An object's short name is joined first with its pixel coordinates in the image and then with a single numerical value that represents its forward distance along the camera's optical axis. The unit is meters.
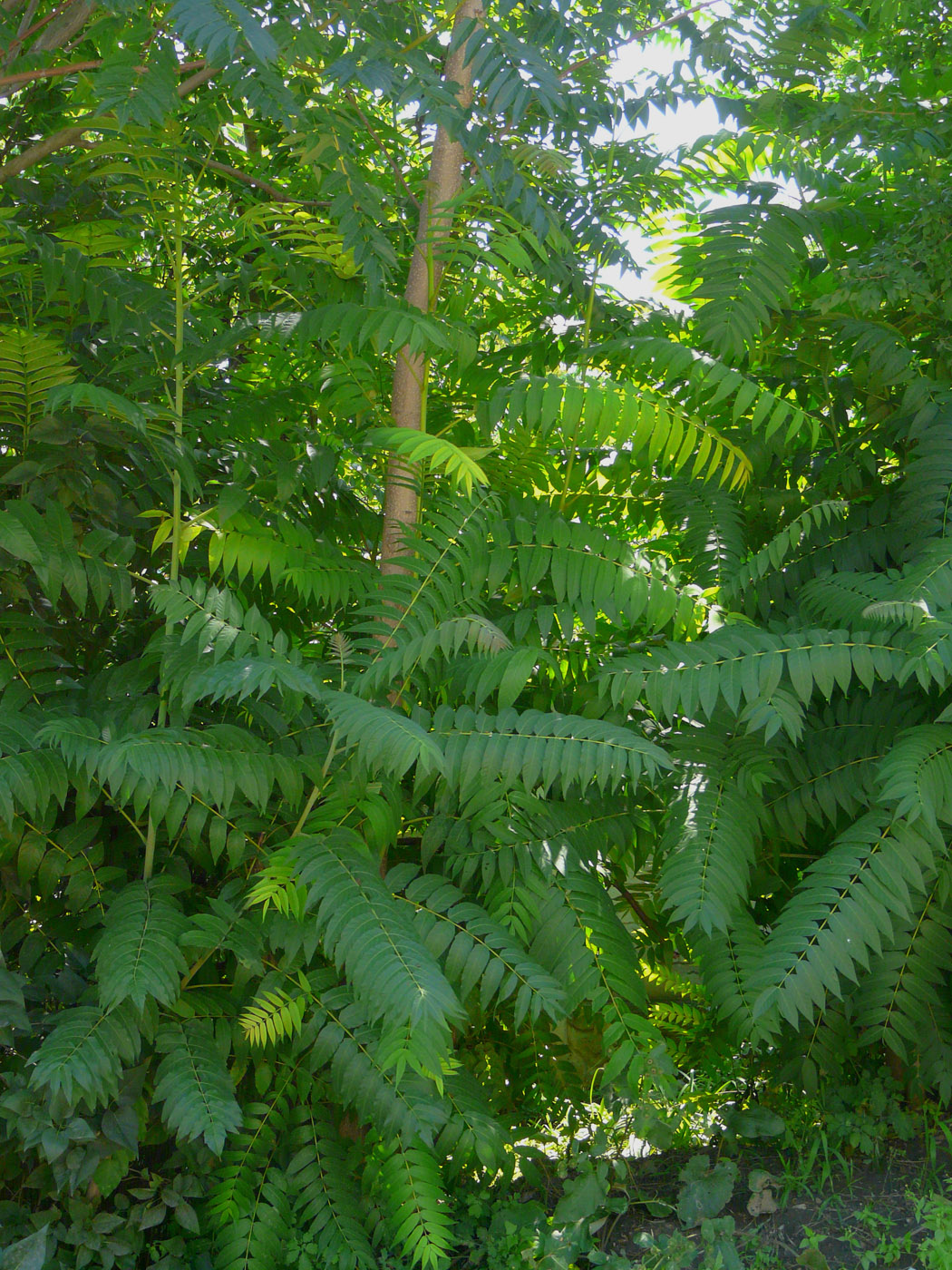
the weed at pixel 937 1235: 1.79
